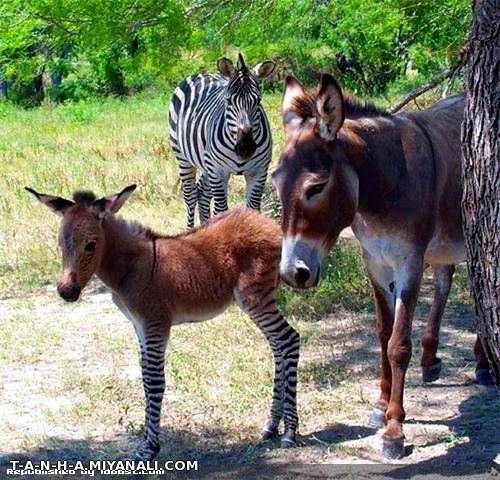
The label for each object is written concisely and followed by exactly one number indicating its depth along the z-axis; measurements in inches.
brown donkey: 200.1
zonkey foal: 225.9
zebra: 433.4
